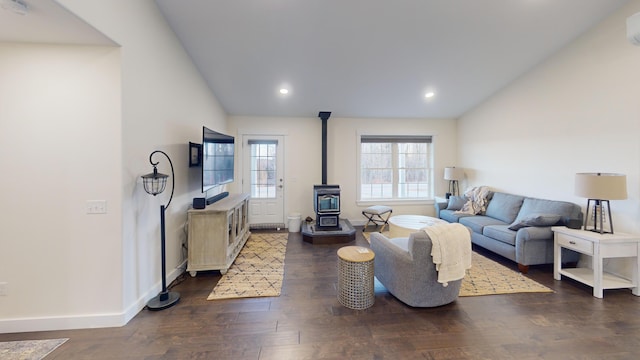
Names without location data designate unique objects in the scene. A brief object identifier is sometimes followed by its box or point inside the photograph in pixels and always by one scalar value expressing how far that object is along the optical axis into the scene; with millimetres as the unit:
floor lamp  2296
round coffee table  3654
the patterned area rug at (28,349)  1837
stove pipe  5271
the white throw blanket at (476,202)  4637
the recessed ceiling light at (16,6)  1597
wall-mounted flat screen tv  3377
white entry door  5516
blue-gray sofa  3184
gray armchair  2326
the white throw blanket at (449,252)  2262
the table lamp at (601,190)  2646
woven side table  2436
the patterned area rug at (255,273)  2756
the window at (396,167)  5848
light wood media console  3152
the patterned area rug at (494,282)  2764
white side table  2625
